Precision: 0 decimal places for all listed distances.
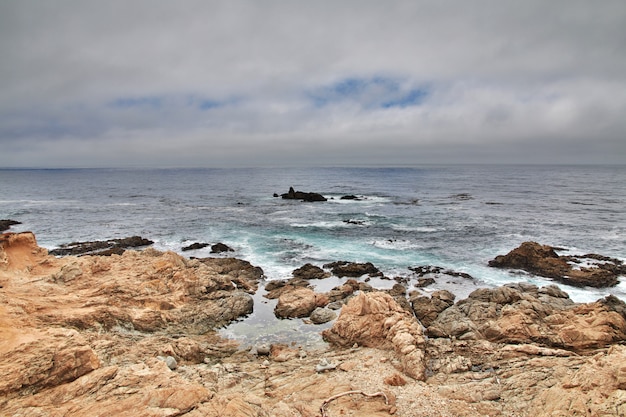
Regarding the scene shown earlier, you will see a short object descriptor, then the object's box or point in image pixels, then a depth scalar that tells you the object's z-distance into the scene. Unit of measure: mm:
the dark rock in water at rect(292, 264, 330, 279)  27625
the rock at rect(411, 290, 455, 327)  20306
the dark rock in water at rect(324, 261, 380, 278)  28469
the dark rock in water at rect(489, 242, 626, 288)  26047
